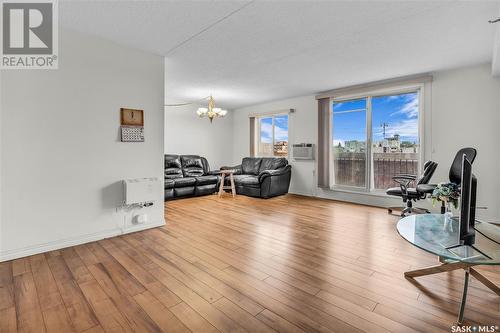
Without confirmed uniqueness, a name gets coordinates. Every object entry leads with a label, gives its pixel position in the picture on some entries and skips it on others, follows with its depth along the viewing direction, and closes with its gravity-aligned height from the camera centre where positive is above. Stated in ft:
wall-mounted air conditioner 19.62 +0.92
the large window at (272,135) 22.40 +2.60
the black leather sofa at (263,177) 18.71 -1.24
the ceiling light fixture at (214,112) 17.98 +3.82
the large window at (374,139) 15.29 +1.59
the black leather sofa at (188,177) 18.04 -1.25
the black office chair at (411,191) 12.67 -1.53
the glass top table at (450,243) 4.89 -1.85
